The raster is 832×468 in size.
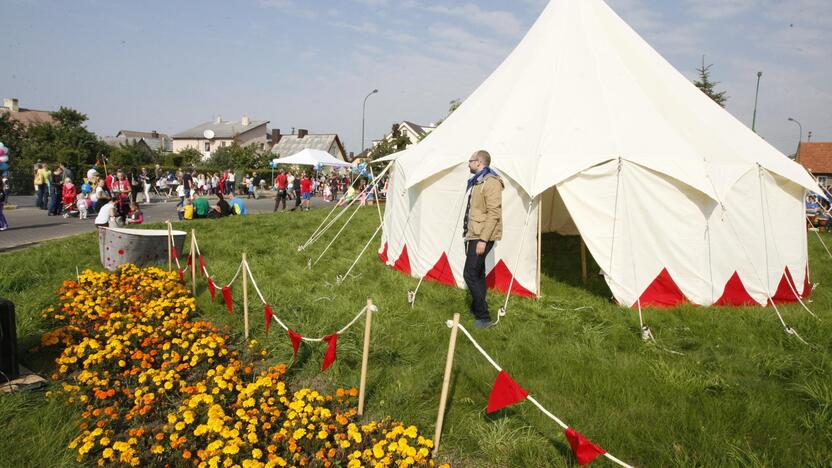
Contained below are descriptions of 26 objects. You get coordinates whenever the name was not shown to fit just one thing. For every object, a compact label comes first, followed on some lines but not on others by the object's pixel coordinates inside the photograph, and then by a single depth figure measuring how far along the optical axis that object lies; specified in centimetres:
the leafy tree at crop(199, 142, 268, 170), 4155
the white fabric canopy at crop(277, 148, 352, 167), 2588
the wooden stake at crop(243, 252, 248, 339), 467
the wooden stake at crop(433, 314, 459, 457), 278
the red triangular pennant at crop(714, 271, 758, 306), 584
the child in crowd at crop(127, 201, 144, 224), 1216
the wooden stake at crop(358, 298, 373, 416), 313
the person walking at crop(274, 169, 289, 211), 1841
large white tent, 567
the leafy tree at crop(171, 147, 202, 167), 4334
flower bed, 285
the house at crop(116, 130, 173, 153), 7498
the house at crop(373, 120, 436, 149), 6188
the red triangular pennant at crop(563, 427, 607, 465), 239
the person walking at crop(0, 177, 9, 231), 1137
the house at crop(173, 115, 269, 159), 6175
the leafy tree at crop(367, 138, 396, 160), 2741
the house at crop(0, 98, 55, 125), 5909
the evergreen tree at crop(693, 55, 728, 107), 2305
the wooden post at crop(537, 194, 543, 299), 582
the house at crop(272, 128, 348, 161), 6281
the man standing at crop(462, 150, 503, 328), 489
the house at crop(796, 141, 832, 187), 4631
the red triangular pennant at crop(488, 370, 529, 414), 274
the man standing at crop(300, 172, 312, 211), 1971
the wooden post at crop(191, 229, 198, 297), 611
